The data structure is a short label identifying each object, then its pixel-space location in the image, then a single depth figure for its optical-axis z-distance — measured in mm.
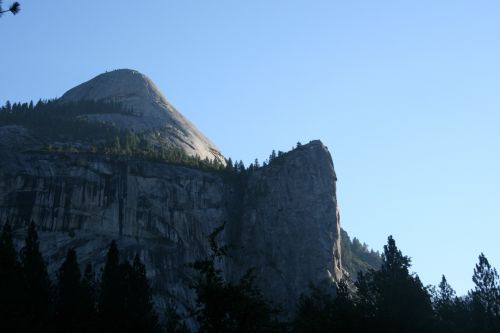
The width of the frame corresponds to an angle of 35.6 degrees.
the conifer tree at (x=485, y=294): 96875
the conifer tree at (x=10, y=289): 68988
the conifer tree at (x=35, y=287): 74562
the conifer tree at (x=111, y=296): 73500
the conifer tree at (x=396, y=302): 82375
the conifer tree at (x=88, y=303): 71462
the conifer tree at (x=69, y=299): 73938
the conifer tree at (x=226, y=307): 48438
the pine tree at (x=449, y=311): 86294
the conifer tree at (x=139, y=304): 75869
